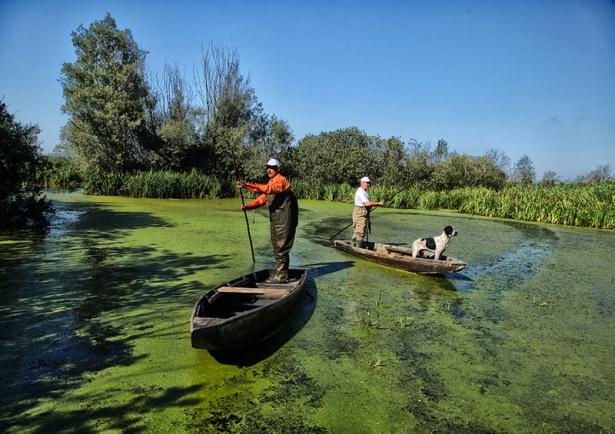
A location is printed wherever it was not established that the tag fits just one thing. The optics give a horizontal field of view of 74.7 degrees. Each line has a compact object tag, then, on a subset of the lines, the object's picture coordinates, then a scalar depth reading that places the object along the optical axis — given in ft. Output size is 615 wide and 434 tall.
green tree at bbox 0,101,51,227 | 24.17
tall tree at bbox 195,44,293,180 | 61.00
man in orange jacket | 14.94
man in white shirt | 22.90
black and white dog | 19.20
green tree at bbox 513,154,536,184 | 81.15
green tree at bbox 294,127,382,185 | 64.34
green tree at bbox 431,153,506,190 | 65.26
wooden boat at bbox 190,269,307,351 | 9.59
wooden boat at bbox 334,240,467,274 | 18.88
